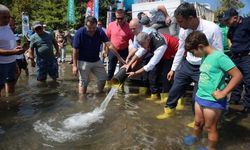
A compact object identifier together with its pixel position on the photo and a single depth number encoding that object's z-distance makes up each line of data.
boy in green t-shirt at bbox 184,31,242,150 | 2.36
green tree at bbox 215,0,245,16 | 29.57
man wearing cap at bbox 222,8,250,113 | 3.78
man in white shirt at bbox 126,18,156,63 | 4.30
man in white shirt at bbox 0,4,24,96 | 3.70
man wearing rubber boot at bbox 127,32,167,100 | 3.83
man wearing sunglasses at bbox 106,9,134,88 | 5.23
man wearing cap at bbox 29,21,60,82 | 5.63
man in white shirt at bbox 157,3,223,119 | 2.99
